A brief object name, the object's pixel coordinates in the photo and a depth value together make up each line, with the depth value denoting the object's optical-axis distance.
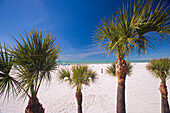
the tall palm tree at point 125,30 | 2.11
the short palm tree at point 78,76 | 3.72
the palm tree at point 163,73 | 4.29
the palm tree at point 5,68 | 1.78
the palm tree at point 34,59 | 1.89
